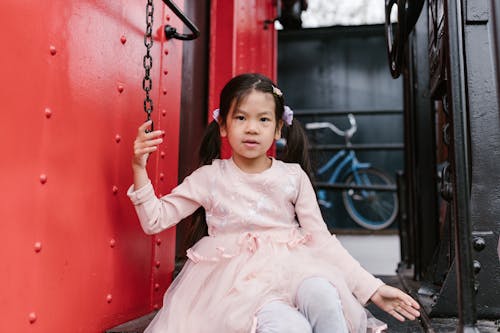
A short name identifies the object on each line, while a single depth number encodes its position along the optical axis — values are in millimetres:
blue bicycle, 6188
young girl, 1098
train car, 917
